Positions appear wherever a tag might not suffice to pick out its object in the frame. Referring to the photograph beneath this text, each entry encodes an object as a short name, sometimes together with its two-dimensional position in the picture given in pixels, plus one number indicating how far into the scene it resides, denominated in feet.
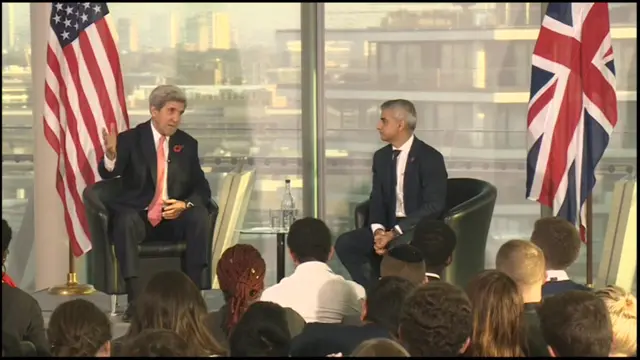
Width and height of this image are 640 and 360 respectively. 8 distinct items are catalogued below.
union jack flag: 40.75
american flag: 43.21
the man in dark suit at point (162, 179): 40.09
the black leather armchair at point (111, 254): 39.81
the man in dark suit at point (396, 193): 39.60
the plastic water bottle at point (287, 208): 46.25
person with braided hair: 26.40
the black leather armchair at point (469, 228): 39.78
